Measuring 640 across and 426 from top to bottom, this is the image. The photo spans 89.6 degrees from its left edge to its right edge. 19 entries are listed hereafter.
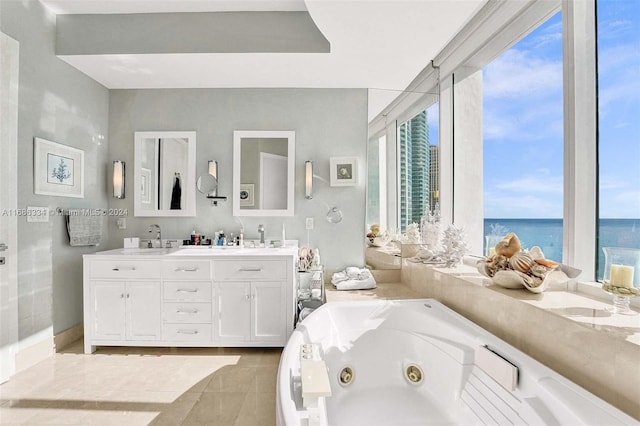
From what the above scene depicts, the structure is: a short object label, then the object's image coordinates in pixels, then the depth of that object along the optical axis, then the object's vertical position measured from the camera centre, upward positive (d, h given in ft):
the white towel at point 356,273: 9.27 -1.78
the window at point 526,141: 6.05 +1.54
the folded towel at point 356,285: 8.86 -1.99
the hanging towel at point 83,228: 8.92 -0.50
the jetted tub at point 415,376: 3.45 -2.29
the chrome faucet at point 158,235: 10.30 -0.75
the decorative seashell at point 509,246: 5.87 -0.60
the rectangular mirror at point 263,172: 10.37 +1.29
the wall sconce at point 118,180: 10.27 +1.00
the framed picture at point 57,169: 7.98 +1.11
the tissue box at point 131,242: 9.98 -0.95
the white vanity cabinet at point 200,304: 8.56 -2.44
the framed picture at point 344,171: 10.29 +1.33
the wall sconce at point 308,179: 10.18 +1.05
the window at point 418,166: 9.58 +1.42
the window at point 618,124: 4.71 +1.38
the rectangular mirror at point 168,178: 10.44 +1.16
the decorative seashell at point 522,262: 5.33 -0.81
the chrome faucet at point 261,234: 10.17 -0.69
